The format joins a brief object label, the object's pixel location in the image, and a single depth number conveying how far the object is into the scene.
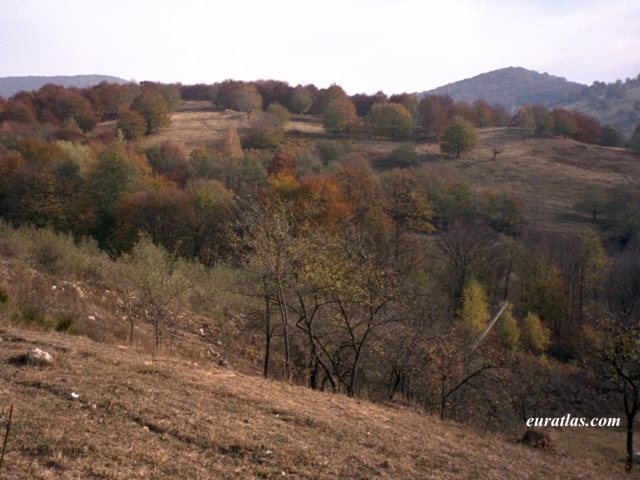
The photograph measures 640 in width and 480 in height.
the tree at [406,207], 40.91
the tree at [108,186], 40.50
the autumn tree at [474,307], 28.59
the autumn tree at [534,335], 32.81
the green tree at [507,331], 30.73
